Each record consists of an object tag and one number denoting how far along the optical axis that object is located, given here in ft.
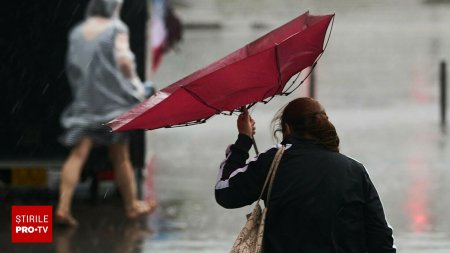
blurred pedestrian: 67.72
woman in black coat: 30.78
